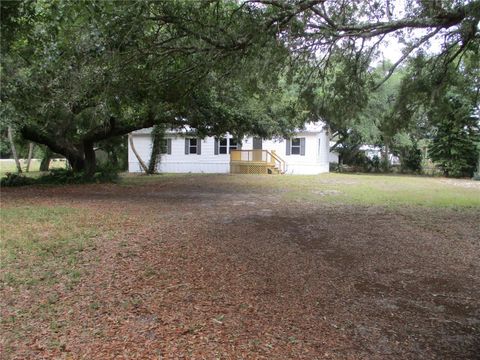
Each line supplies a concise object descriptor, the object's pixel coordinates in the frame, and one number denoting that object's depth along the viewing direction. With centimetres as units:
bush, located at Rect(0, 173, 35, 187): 1766
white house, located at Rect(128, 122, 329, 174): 2855
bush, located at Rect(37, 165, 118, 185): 1864
